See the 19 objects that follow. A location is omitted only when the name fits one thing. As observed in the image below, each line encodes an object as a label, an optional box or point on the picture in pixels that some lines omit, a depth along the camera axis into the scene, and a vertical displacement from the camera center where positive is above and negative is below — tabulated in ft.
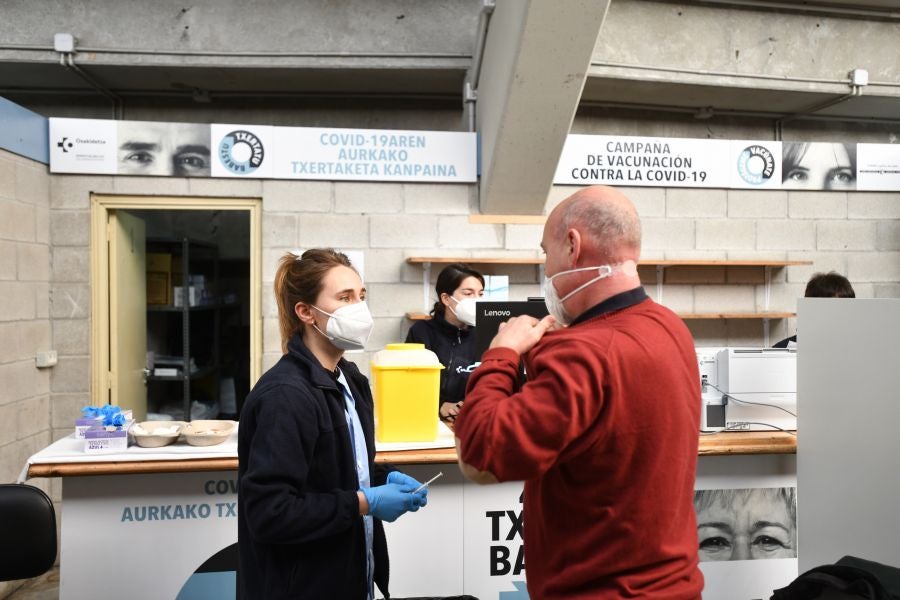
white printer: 7.88 -1.11
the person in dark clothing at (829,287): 10.05 +0.14
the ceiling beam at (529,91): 9.36 +3.32
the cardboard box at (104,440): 6.86 -1.52
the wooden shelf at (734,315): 13.28 -0.42
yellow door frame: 12.13 +0.97
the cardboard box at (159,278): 14.17 +0.41
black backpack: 4.94 -2.27
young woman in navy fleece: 4.29 -1.16
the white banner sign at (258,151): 11.90 +2.75
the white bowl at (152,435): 6.97 -1.49
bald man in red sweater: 3.20 -0.65
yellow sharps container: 6.94 -1.04
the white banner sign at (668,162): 13.08 +2.75
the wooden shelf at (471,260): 12.39 +0.69
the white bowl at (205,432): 6.99 -1.49
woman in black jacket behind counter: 10.28 -0.53
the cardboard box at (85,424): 6.89 -1.35
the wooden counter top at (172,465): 6.63 -1.74
